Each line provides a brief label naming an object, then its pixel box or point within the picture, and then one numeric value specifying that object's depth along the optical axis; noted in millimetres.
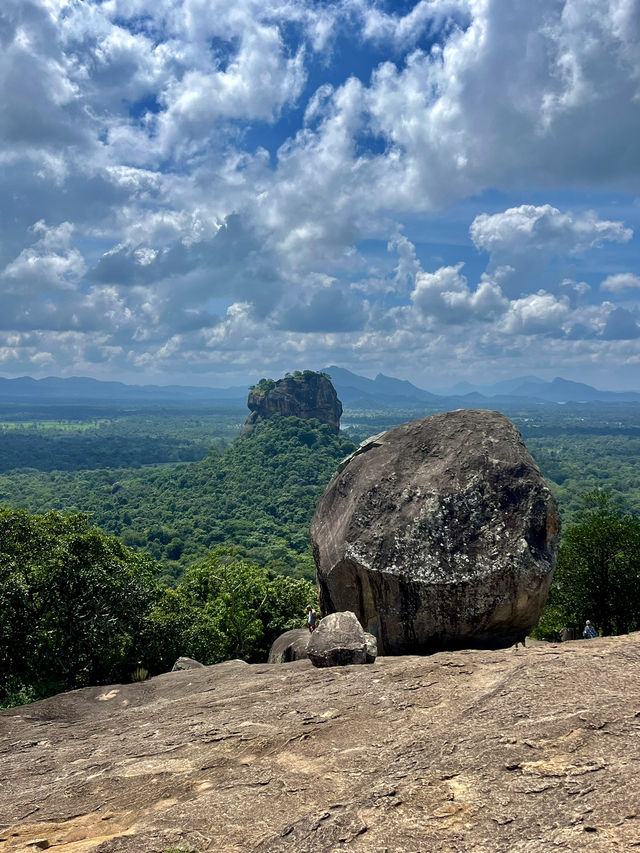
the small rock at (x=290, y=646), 18688
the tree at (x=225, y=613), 25066
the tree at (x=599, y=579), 28344
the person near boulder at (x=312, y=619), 22125
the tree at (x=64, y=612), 21375
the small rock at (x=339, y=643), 15258
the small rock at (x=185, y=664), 19766
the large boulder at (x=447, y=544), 16188
